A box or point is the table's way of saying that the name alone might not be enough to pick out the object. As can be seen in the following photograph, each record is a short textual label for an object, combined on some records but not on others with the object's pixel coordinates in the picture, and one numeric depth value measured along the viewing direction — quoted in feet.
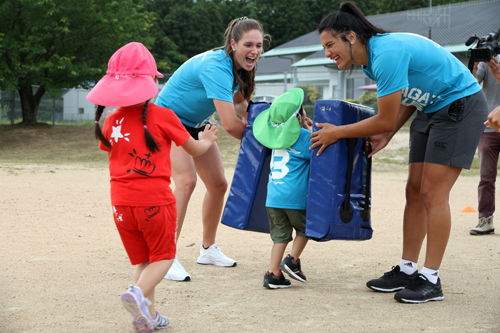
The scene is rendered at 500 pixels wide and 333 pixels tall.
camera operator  19.33
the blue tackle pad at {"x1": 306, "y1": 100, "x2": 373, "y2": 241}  11.67
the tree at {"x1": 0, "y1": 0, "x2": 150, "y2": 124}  69.67
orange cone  24.22
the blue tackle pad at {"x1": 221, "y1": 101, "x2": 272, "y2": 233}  13.10
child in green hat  12.15
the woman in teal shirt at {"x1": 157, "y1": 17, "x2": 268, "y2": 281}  12.73
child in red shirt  9.05
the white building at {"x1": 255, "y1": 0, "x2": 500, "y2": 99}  94.94
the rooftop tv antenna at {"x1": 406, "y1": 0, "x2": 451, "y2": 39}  104.53
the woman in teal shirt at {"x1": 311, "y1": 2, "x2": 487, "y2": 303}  10.87
